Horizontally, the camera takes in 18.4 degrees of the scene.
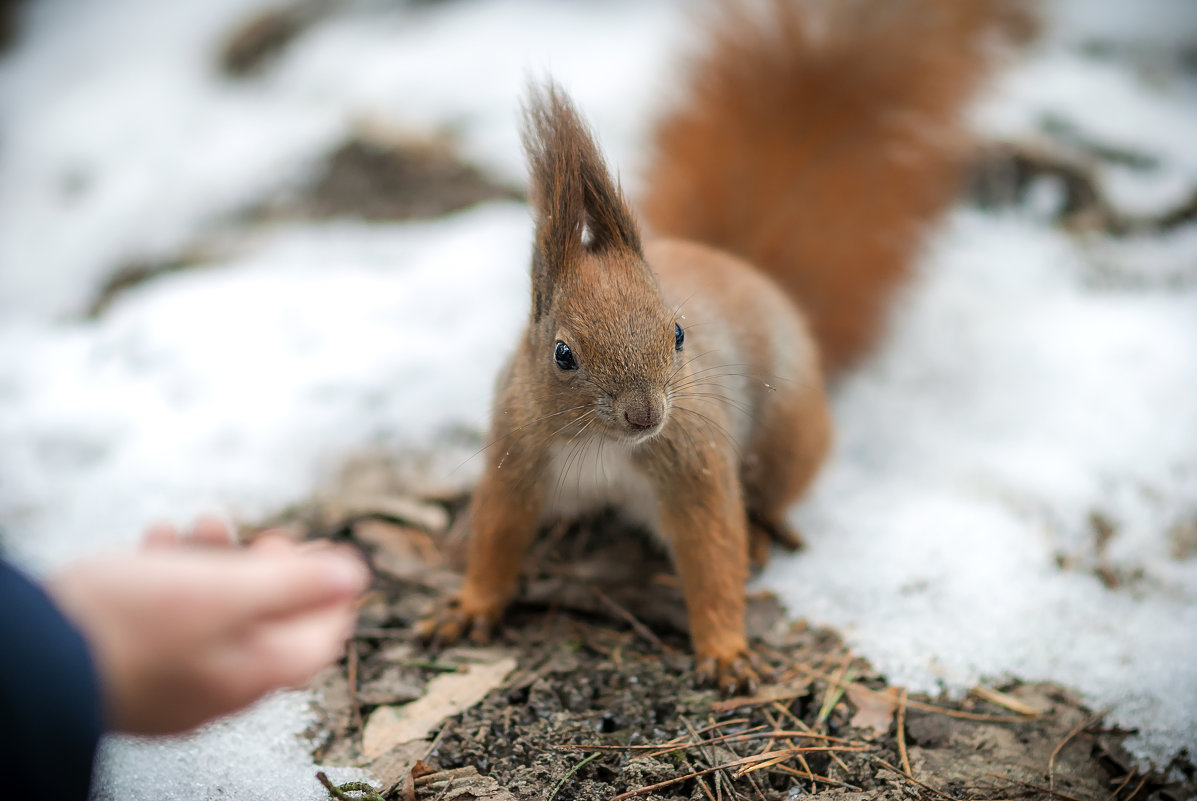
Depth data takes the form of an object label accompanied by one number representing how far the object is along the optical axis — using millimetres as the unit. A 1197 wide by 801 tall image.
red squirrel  1051
